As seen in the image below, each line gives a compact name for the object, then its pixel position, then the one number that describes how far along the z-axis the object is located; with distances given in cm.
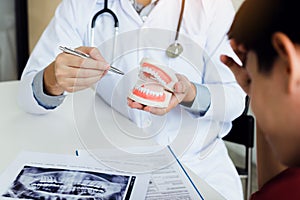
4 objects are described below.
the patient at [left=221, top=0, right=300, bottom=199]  51
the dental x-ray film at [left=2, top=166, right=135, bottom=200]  86
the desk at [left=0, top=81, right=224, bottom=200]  101
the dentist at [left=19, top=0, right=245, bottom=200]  124
